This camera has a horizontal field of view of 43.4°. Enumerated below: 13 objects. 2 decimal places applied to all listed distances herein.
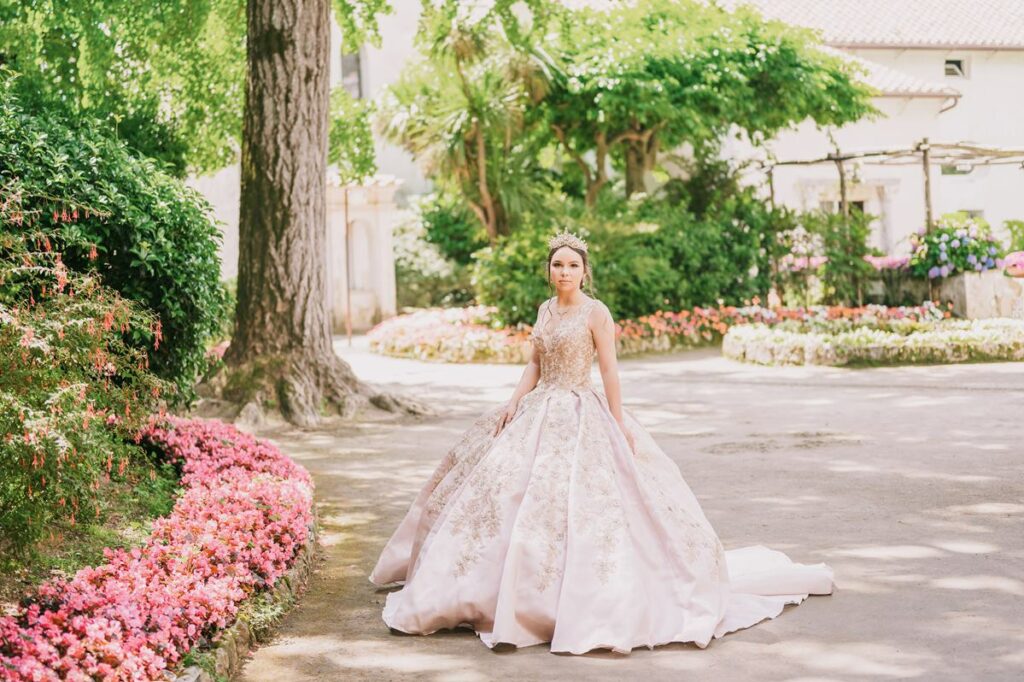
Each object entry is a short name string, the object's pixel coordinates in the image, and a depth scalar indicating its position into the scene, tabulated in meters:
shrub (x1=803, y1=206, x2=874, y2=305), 21.64
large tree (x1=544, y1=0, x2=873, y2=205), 22.55
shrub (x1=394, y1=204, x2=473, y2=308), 27.25
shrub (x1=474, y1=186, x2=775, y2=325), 19.62
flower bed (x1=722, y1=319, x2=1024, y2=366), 16.33
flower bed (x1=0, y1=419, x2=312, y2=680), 4.19
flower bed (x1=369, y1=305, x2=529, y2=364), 18.62
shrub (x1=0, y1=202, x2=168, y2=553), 4.15
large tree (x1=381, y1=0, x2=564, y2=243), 21.66
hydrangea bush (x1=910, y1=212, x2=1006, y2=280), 20.41
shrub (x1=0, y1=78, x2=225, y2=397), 7.46
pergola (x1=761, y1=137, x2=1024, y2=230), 20.64
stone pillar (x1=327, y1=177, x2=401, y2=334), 26.48
